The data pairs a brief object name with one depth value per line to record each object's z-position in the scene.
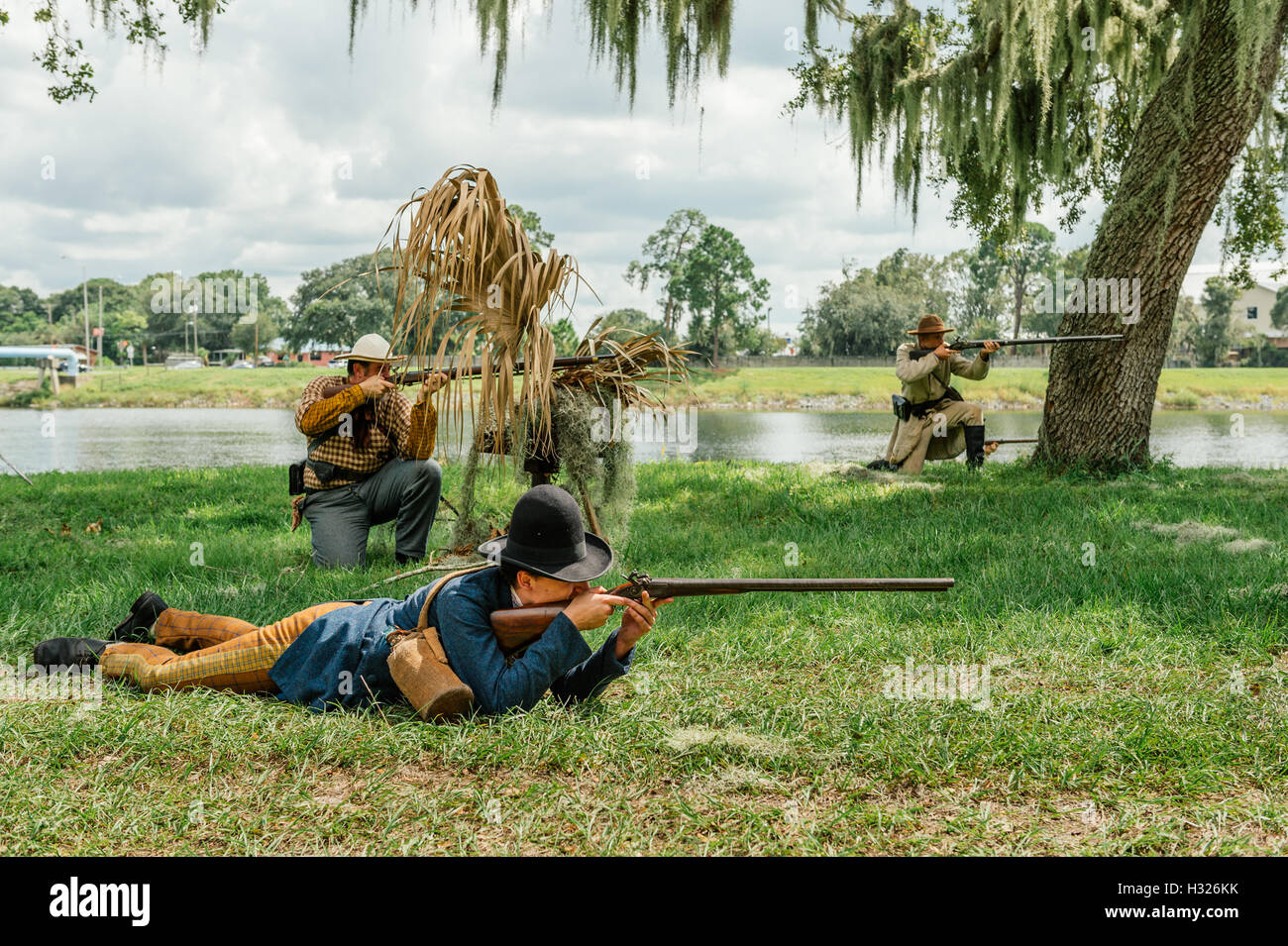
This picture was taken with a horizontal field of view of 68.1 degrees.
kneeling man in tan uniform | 10.11
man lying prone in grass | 3.21
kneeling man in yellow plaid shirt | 6.19
